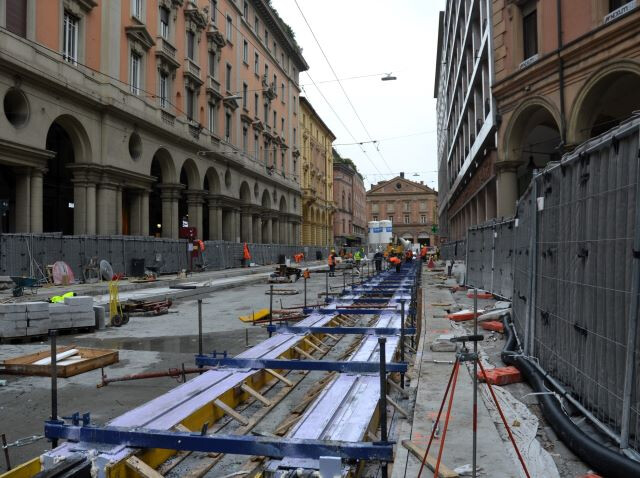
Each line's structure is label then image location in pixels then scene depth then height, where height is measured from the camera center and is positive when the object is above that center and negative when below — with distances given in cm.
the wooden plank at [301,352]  728 -152
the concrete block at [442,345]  757 -151
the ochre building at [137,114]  2086 +678
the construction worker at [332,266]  3048 -133
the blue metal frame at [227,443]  338 -136
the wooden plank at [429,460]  341 -152
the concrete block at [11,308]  977 -123
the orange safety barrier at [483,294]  1441 -142
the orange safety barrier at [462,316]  1074 -150
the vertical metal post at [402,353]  596 -129
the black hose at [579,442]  329 -143
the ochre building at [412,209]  11638 +805
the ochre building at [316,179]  6538 +905
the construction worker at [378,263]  2878 -107
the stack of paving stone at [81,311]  1083 -144
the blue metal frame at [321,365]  550 -131
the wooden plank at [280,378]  618 -162
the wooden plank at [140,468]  351 -154
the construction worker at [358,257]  3812 -105
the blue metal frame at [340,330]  784 -133
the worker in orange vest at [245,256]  3859 -92
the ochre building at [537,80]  1545 +568
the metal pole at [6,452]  383 -156
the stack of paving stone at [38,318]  992 -147
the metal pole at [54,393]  381 -113
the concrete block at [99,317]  1143 -164
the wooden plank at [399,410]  488 -158
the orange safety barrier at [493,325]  919 -147
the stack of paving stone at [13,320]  976 -146
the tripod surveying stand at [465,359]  320 -79
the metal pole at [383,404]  335 -105
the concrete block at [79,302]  1087 -124
